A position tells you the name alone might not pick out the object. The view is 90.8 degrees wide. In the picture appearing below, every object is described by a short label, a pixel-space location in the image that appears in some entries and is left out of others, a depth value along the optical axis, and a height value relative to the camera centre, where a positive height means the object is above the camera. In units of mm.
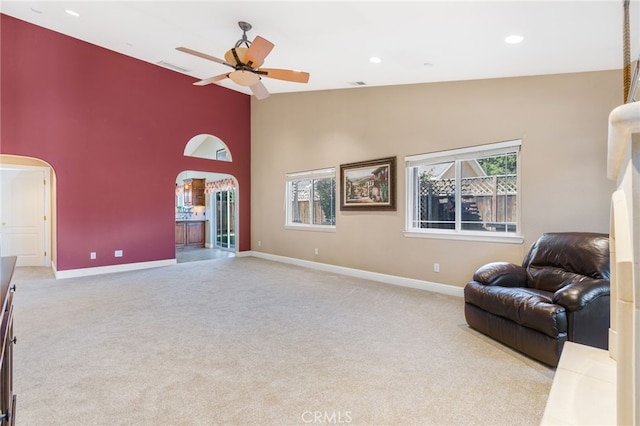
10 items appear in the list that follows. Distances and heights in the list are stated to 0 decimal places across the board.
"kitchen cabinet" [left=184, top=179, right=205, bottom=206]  10555 +746
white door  6762 +7
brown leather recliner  2363 -713
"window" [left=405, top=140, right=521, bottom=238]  4000 +302
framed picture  5105 +494
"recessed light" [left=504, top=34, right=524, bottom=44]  2750 +1552
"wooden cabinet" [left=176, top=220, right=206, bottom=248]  9992 -634
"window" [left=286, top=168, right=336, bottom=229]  6348 +313
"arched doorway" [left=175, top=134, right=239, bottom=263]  9875 +154
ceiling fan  3288 +1684
